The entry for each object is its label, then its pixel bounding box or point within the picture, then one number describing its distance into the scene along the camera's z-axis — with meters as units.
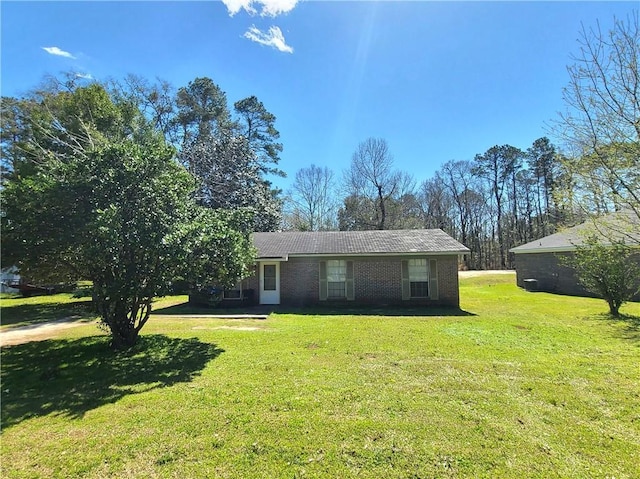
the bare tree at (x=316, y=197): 37.03
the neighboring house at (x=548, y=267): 19.52
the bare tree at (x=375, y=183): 35.50
